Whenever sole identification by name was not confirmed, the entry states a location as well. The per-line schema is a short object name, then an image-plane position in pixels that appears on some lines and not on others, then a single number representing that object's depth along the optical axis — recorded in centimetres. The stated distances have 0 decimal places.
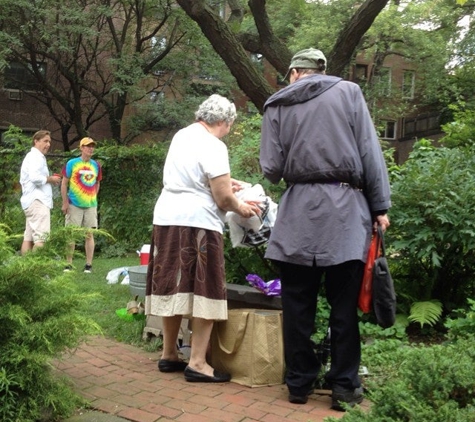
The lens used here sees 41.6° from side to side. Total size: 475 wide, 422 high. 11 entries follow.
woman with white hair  402
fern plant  499
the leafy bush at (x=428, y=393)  206
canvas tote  402
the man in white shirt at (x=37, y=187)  785
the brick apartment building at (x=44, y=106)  2728
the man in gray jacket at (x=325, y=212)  352
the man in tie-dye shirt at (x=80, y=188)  889
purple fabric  439
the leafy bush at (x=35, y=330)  296
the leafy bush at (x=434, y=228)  498
